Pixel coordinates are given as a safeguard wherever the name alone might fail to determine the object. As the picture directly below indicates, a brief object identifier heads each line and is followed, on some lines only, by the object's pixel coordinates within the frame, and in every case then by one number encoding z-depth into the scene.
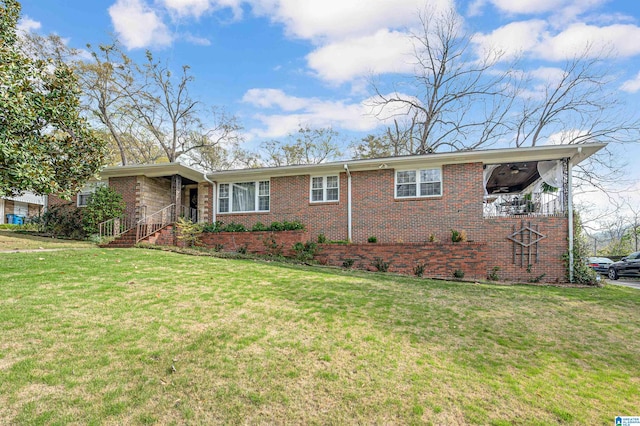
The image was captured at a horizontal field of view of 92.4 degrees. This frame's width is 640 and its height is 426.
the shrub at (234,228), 12.40
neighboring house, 25.46
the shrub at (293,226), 11.73
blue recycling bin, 25.49
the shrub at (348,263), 10.64
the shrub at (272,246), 11.41
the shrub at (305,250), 10.98
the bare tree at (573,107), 16.98
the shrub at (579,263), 9.70
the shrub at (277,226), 11.80
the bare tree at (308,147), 28.75
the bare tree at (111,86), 19.52
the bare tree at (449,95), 20.58
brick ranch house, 10.11
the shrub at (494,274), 9.97
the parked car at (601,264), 17.73
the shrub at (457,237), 10.18
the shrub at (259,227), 12.27
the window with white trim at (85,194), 14.26
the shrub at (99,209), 12.68
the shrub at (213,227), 12.74
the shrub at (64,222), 13.58
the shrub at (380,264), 10.28
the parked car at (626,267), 14.93
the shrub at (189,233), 12.25
